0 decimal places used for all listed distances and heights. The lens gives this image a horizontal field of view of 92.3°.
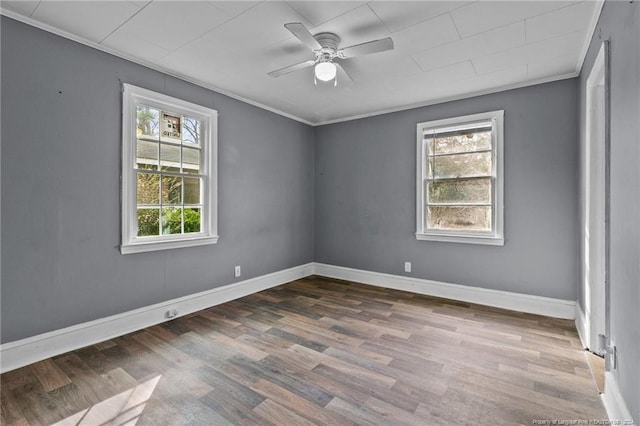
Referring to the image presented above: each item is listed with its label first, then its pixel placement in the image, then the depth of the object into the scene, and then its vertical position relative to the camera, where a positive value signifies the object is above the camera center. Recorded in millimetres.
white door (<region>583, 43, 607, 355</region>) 2449 +17
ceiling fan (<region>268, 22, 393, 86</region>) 2215 +1284
